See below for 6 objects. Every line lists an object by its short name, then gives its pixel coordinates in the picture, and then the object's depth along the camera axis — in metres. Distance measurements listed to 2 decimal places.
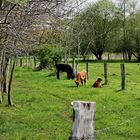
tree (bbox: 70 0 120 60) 89.44
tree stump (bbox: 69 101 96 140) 6.94
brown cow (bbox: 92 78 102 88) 28.03
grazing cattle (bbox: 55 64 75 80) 35.25
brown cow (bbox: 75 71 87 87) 28.98
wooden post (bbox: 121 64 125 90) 27.19
